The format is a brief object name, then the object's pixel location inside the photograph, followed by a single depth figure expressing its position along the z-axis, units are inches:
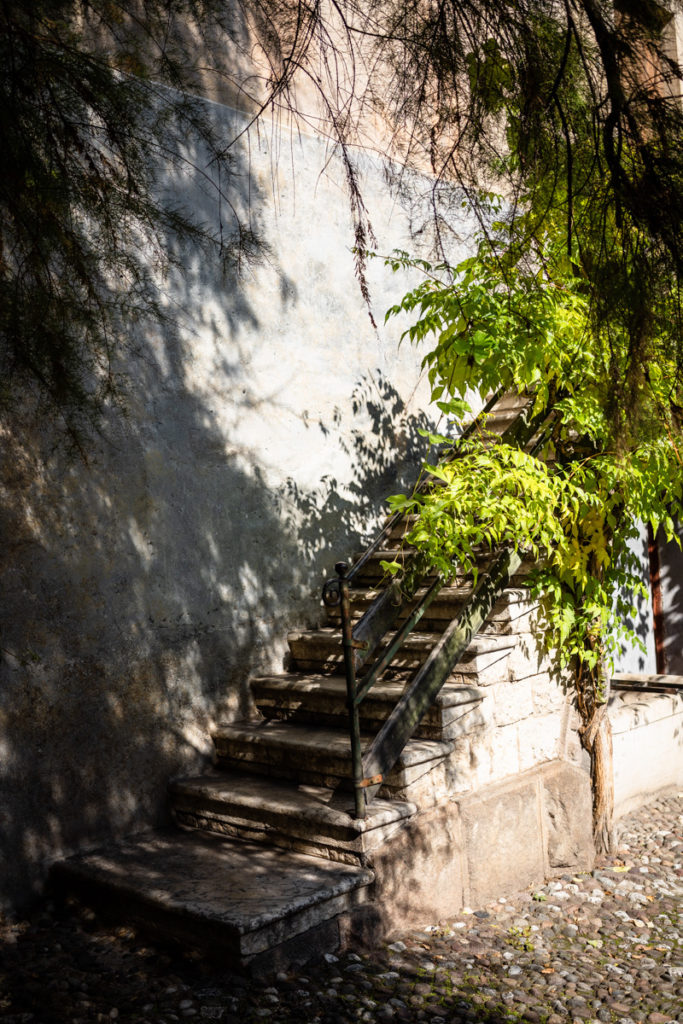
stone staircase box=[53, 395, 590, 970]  139.2
